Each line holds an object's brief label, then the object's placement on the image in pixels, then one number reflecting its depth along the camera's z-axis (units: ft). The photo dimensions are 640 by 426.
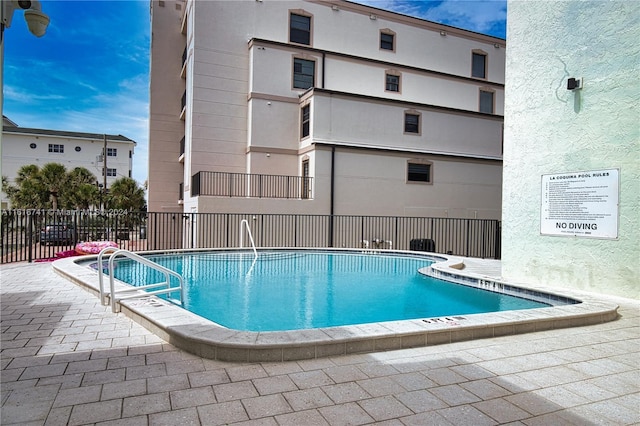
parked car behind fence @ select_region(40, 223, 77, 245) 39.11
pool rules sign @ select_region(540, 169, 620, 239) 19.83
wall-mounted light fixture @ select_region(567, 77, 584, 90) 21.06
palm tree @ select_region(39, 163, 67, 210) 89.45
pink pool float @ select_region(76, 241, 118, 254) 35.89
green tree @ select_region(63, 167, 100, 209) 92.38
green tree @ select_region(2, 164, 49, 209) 88.02
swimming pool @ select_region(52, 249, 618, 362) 11.07
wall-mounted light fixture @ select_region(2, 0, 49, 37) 12.07
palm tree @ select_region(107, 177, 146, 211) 97.25
